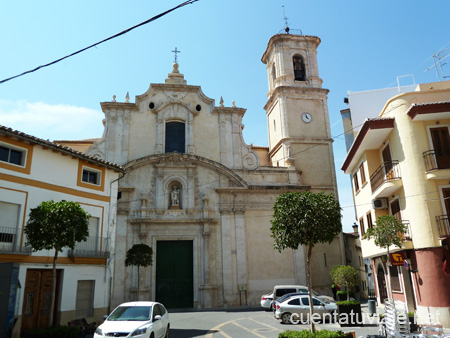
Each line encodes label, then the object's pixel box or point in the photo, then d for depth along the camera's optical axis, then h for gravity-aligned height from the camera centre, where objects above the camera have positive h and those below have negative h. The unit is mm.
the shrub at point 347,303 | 16230 -1312
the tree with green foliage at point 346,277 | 20031 -266
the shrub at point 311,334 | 9773 -1582
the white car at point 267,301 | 22672 -1576
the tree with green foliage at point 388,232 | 15140 +1540
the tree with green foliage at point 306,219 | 11891 +1666
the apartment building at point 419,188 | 14570 +3445
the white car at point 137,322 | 10648 -1276
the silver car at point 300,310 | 17156 -1658
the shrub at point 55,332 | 12539 -1677
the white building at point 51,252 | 15164 +2334
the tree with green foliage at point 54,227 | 13086 +1843
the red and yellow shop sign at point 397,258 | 15625 +488
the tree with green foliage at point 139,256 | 22375 +1295
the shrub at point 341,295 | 23461 -1495
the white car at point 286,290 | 21578 -910
